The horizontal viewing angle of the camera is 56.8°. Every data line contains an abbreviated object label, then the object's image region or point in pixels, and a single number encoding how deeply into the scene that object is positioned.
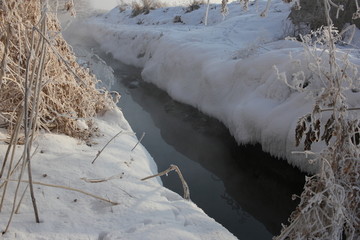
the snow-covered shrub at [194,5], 15.32
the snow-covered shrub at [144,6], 17.91
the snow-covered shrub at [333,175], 1.79
